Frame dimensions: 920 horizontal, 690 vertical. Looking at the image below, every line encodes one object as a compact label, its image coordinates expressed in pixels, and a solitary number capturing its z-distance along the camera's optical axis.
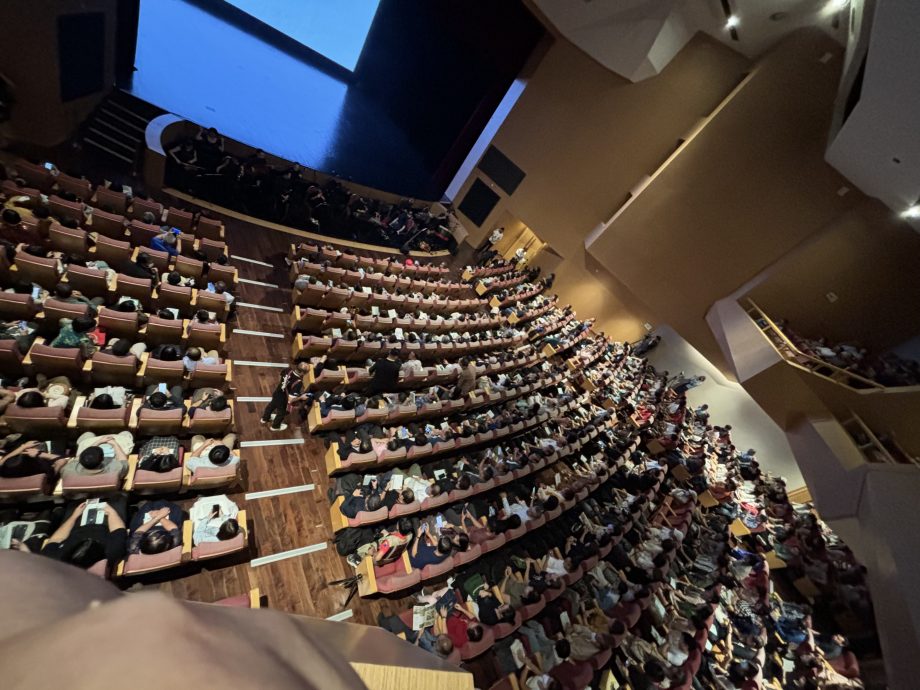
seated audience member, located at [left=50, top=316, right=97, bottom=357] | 3.35
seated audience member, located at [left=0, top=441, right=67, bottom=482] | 2.52
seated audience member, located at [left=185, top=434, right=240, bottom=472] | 3.28
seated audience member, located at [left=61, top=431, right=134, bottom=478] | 2.75
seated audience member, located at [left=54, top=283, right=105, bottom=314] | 3.45
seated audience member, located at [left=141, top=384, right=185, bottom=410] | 3.31
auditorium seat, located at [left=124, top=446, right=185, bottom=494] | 2.94
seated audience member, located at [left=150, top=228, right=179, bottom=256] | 4.80
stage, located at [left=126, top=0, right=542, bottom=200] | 8.94
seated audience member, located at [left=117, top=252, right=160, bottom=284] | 4.29
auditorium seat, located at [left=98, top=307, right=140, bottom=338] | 3.67
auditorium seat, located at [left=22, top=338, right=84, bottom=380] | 3.12
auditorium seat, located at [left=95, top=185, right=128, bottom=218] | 4.79
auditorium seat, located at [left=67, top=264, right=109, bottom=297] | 3.78
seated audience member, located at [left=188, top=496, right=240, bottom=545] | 2.92
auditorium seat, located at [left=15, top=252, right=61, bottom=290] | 3.55
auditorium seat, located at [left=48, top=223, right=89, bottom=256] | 3.96
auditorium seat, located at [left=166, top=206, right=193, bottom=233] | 5.32
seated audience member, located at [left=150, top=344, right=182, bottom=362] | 3.65
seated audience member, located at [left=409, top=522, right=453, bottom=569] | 3.79
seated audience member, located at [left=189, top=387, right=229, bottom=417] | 3.55
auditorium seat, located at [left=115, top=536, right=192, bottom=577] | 2.58
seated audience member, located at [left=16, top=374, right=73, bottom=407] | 2.82
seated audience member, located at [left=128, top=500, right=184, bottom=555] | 2.70
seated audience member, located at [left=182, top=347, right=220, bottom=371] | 3.75
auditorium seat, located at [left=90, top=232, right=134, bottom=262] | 4.17
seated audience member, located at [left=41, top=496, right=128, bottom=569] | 2.39
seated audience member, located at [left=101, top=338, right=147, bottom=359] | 3.40
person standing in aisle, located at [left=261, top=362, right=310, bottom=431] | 4.17
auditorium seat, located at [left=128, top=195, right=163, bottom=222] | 5.05
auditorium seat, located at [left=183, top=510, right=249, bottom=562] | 2.82
